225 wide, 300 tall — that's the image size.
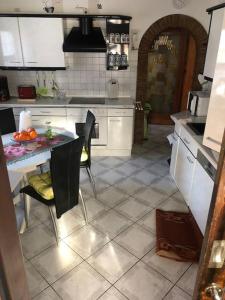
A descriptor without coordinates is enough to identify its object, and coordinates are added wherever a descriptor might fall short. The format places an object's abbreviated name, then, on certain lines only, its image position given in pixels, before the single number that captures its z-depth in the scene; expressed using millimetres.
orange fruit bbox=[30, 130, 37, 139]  2676
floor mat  2203
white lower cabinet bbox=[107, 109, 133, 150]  3838
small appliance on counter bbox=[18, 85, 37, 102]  3938
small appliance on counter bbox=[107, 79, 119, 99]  4035
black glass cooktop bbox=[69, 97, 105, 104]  3934
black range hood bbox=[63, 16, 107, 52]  3425
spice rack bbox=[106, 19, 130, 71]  3654
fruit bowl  2617
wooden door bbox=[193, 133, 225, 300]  737
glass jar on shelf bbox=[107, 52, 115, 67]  3846
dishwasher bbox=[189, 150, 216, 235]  2154
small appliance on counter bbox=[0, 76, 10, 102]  3928
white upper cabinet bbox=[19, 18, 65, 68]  3576
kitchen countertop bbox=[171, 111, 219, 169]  2070
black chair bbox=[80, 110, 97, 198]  2811
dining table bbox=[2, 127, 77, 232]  2123
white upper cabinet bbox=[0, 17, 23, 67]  3584
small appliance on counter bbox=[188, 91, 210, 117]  2984
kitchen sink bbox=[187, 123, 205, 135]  2641
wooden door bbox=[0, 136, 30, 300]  677
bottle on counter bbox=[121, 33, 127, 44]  3709
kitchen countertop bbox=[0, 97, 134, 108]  3785
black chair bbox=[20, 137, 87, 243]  1954
